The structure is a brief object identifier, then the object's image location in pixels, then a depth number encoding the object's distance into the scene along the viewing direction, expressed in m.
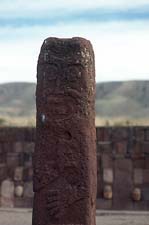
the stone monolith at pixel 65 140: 7.29
